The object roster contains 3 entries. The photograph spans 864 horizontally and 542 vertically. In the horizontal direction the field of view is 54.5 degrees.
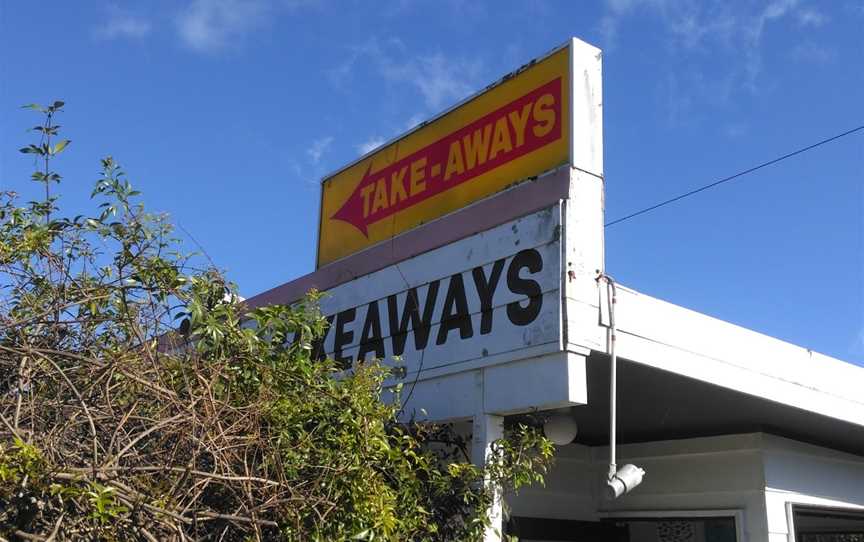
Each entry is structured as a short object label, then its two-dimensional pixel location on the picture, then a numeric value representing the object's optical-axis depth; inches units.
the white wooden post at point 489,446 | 219.0
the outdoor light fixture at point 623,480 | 218.5
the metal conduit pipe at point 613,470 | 215.9
